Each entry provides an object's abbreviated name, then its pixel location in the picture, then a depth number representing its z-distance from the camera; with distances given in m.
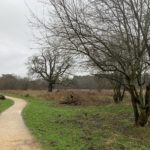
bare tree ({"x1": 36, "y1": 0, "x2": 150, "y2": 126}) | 6.99
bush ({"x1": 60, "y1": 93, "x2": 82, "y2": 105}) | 18.11
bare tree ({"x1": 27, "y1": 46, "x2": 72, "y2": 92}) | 33.02
